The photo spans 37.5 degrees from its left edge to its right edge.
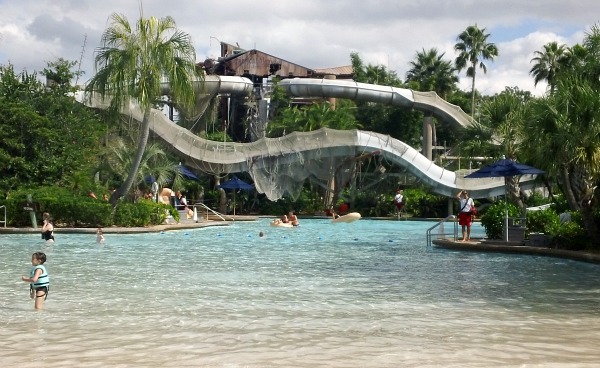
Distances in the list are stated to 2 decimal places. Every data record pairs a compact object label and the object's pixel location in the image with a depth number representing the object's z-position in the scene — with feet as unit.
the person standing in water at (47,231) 77.97
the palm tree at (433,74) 205.98
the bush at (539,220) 76.89
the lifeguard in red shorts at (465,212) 78.28
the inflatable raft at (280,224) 115.44
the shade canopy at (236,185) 142.00
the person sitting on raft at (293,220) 117.15
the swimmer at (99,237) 80.07
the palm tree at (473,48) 210.38
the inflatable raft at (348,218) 125.08
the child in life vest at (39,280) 38.88
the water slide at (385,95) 163.43
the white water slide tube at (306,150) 136.77
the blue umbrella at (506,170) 73.51
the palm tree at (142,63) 96.68
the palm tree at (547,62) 153.07
